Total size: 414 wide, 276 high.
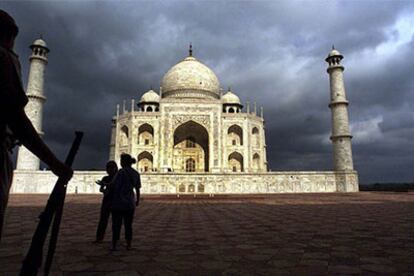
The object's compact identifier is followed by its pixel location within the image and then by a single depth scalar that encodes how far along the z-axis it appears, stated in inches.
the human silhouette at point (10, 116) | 60.2
